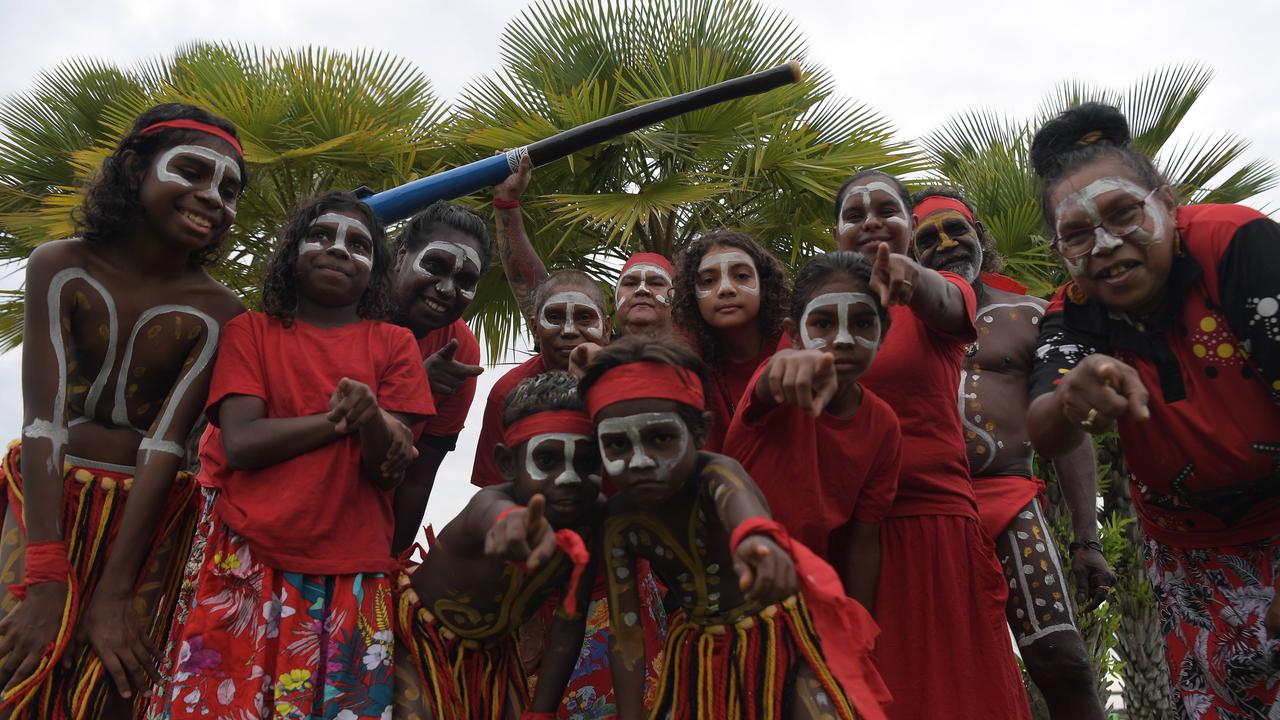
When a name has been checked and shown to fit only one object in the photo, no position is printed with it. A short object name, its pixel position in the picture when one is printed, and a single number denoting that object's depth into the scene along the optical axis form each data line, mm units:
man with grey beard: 3289
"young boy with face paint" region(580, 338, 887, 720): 2625
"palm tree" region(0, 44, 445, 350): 7316
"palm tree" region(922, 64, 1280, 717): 7965
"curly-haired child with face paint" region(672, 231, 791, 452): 3393
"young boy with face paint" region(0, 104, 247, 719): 2871
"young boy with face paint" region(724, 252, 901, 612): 2854
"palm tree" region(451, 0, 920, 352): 7305
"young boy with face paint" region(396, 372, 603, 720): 2850
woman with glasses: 2455
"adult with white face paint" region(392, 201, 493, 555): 3844
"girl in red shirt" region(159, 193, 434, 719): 2727
